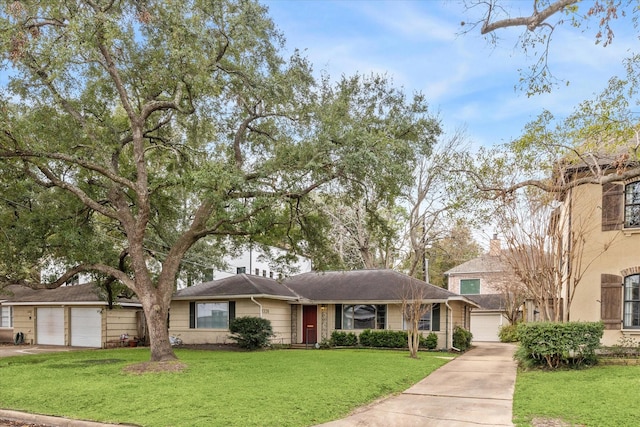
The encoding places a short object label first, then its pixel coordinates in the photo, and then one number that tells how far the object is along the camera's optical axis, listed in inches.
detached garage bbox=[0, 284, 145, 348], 951.6
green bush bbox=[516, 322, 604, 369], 481.7
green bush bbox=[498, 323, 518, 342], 1181.3
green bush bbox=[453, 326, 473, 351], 829.8
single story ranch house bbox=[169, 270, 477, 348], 837.8
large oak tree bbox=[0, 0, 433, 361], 481.7
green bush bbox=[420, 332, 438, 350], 817.5
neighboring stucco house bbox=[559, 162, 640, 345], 561.3
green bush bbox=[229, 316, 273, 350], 778.8
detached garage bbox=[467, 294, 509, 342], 1302.9
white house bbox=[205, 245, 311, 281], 1340.2
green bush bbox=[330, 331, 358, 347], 870.4
